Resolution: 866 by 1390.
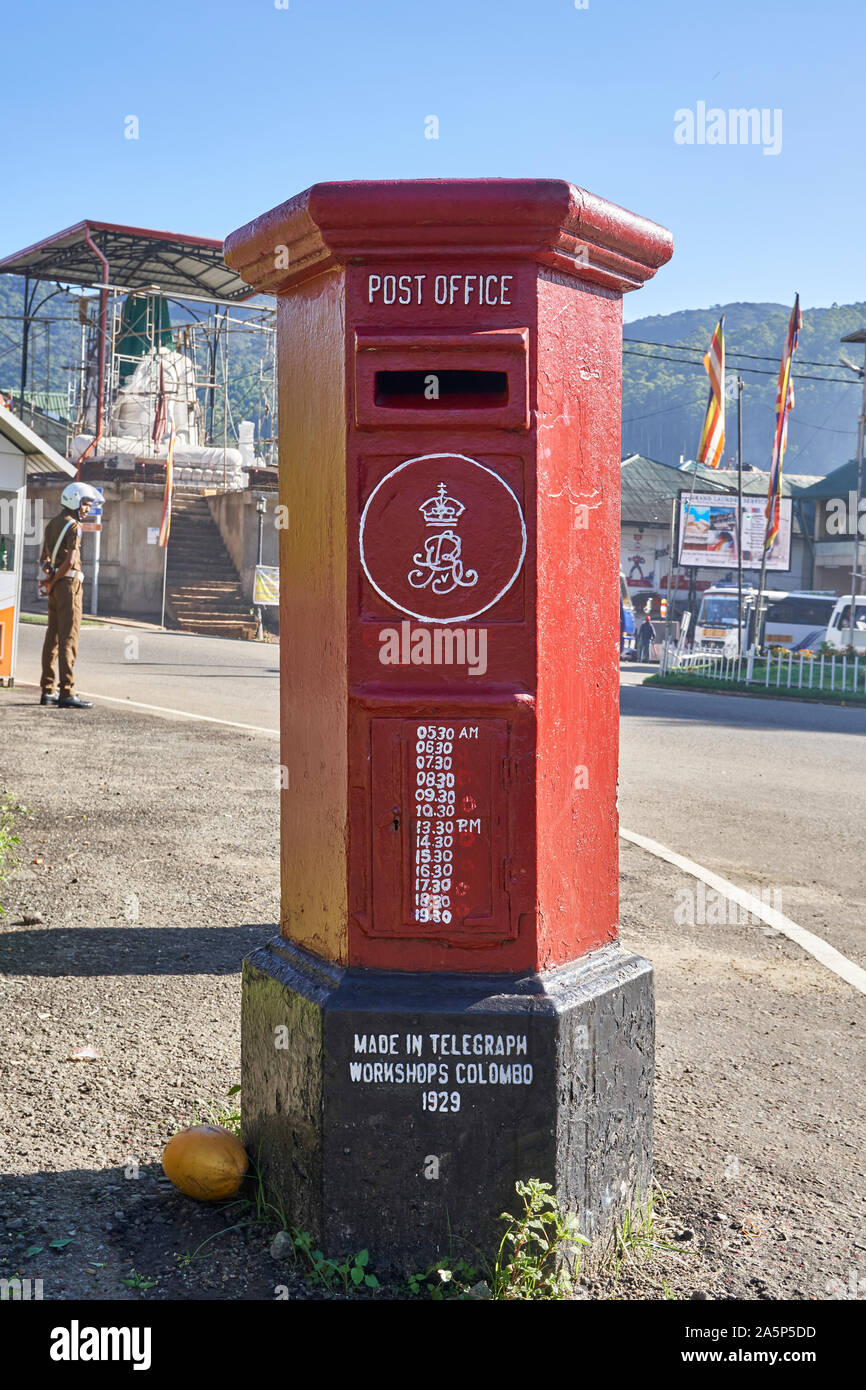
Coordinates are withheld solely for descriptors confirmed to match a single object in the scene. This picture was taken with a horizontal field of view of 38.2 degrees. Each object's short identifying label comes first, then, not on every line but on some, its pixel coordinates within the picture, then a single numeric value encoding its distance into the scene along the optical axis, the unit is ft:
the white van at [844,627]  95.86
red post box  8.55
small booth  46.44
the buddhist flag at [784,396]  84.69
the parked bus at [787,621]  119.55
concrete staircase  101.30
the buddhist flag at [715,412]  83.51
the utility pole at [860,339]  107.24
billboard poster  156.56
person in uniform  39.55
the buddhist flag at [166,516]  93.25
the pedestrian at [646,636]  124.77
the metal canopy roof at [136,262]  114.93
